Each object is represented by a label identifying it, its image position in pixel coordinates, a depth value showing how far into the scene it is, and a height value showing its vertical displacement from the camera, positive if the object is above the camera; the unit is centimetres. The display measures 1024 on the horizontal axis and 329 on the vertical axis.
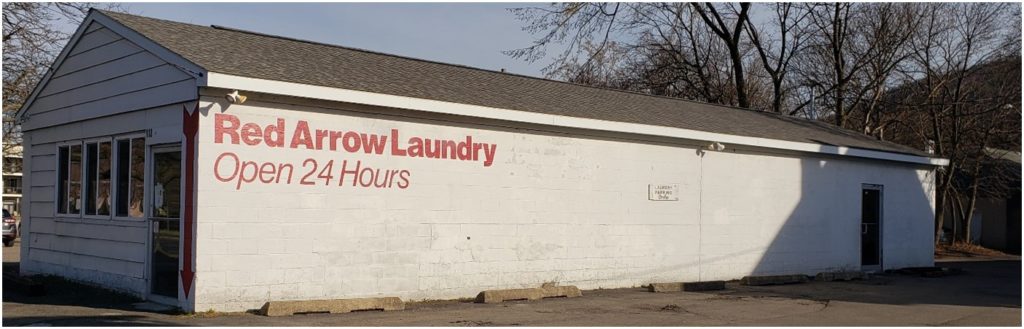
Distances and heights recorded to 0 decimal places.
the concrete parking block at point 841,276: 1924 -150
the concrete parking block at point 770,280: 1786 -149
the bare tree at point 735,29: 3438 +623
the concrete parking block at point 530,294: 1352 -142
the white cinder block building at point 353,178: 1150 +24
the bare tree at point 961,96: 3256 +379
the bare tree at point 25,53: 2380 +346
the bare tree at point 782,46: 3462 +575
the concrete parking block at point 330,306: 1134 -138
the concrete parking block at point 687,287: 1593 -148
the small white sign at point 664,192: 1653 +13
